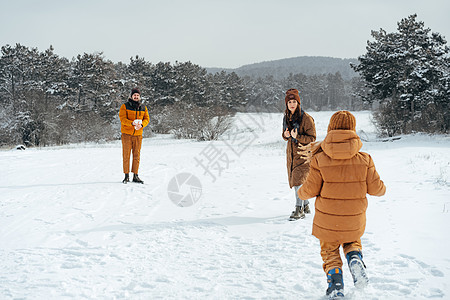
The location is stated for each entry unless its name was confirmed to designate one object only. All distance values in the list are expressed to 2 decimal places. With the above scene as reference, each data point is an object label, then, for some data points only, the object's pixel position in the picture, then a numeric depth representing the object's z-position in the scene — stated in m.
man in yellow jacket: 7.46
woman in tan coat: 4.83
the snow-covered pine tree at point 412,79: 22.80
